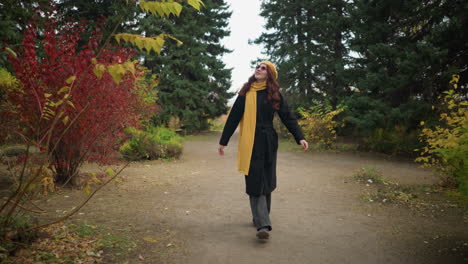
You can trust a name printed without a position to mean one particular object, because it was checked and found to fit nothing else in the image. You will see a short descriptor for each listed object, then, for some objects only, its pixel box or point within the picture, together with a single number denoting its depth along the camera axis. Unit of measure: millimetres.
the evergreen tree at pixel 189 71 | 21906
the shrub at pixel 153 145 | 9674
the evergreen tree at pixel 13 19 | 8695
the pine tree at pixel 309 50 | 17953
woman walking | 3969
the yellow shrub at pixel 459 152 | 3219
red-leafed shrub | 4637
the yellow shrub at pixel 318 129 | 13161
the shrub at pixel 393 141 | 11039
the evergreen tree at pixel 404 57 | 9663
